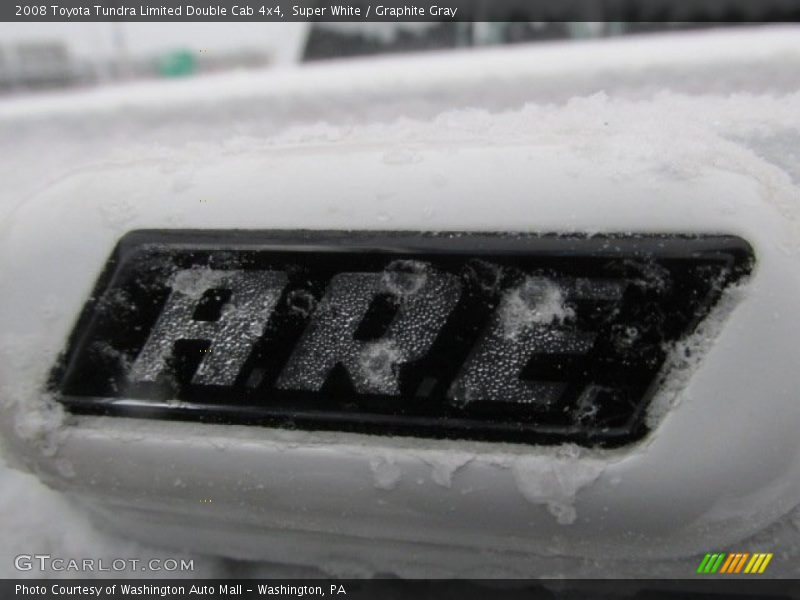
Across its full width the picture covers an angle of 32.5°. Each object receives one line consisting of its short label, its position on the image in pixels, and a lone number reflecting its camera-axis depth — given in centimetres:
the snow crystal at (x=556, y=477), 21
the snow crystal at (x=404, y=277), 21
